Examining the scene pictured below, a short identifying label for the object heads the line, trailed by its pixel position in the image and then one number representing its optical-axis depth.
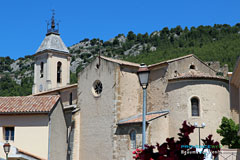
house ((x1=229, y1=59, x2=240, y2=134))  26.33
